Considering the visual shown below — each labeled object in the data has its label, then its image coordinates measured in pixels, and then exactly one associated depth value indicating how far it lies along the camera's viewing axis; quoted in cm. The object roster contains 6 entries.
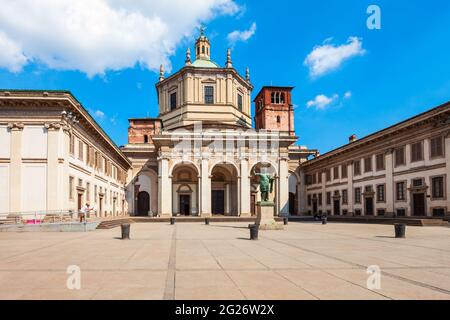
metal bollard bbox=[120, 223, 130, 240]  1806
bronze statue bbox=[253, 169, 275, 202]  2672
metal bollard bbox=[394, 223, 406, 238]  1852
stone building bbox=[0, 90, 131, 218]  2595
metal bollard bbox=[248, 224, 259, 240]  1798
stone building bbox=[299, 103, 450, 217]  3078
